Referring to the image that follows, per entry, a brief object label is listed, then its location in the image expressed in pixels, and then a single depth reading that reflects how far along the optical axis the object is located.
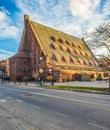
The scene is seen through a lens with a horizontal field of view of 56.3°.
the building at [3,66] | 50.09
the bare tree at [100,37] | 14.06
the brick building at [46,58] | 29.66
